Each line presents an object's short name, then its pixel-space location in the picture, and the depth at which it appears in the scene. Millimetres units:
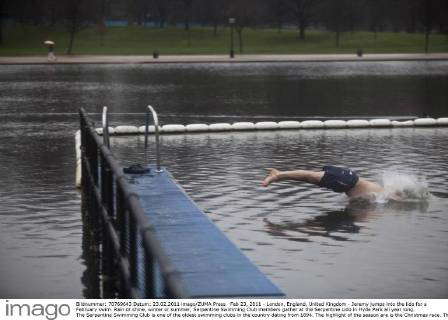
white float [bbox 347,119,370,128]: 26734
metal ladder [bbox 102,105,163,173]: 14500
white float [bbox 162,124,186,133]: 25406
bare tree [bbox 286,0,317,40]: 102875
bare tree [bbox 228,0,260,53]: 103862
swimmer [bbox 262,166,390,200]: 14977
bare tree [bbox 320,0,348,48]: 97919
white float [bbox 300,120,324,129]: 26562
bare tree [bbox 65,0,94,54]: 83312
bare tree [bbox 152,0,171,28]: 121125
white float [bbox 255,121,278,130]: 26172
